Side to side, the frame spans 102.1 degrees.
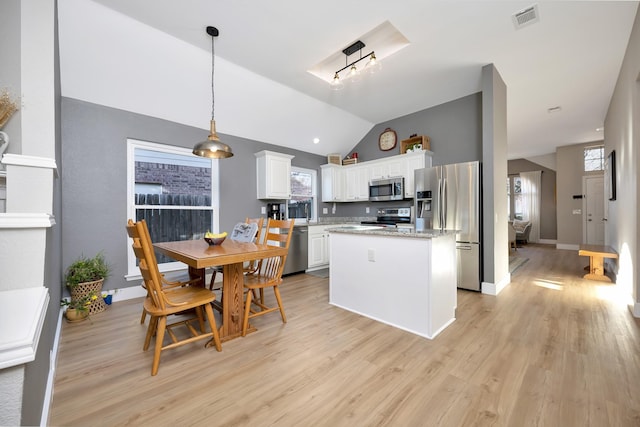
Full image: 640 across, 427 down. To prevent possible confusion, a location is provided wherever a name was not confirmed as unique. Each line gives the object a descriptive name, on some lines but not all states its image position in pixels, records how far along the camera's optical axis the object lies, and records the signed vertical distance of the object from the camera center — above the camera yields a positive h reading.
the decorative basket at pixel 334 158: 5.86 +1.29
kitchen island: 2.28 -0.61
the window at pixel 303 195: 5.42 +0.42
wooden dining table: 2.12 -0.47
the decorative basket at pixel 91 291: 2.83 -0.85
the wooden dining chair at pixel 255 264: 2.94 -0.58
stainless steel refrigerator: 3.56 +0.08
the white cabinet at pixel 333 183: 5.78 +0.71
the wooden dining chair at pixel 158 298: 1.77 -0.65
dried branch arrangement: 1.44 +0.62
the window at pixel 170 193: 3.54 +0.34
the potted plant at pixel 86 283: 2.79 -0.75
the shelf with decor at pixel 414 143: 4.60 +1.31
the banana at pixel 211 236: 2.60 -0.21
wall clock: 5.29 +1.56
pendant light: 2.55 +0.67
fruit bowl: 2.60 -0.25
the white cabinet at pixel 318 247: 4.86 -0.62
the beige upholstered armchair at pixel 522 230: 8.02 -0.50
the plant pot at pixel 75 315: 2.66 -1.03
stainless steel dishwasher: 4.54 -0.67
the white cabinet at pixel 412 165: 4.54 +0.88
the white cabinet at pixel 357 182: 5.44 +0.70
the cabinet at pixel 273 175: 4.59 +0.73
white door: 6.76 +0.10
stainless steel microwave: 4.76 +0.49
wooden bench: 4.05 -0.77
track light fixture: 3.13 +2.01
